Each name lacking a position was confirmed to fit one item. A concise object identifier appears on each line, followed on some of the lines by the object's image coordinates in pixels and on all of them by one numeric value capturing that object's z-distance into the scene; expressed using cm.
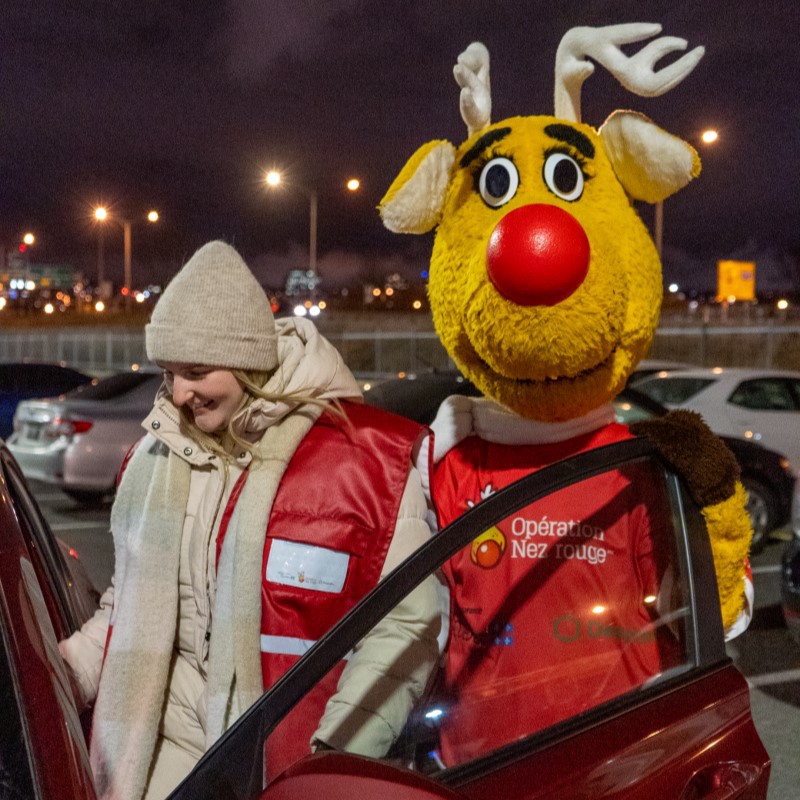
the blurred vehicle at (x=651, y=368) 914
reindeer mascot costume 186
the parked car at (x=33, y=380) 1165
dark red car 121
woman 173
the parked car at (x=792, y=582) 442
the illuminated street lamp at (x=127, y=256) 3777
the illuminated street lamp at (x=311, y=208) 2123
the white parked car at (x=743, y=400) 852
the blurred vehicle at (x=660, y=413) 545
